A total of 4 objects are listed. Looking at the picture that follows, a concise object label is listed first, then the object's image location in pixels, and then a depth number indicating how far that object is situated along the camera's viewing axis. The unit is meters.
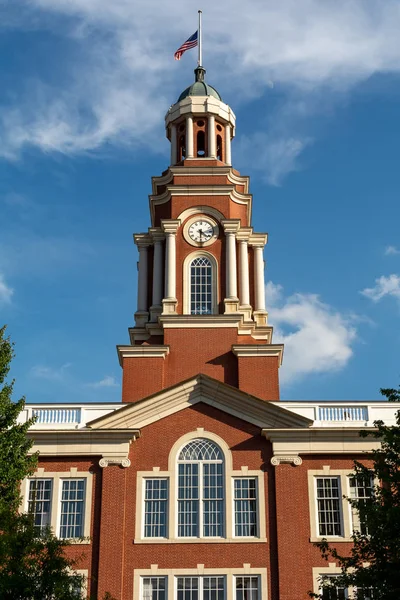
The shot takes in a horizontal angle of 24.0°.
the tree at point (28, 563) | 26.39
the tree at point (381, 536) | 24.01
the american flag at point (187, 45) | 53.56
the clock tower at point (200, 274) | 41.03
